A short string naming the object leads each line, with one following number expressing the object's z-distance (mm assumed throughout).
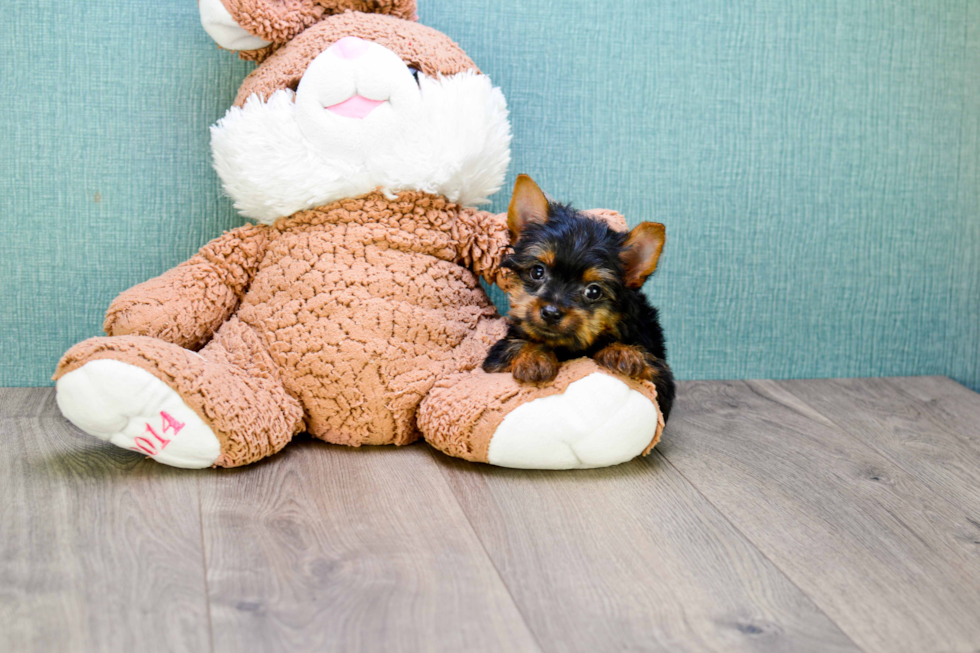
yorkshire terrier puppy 1415
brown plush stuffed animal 1456
